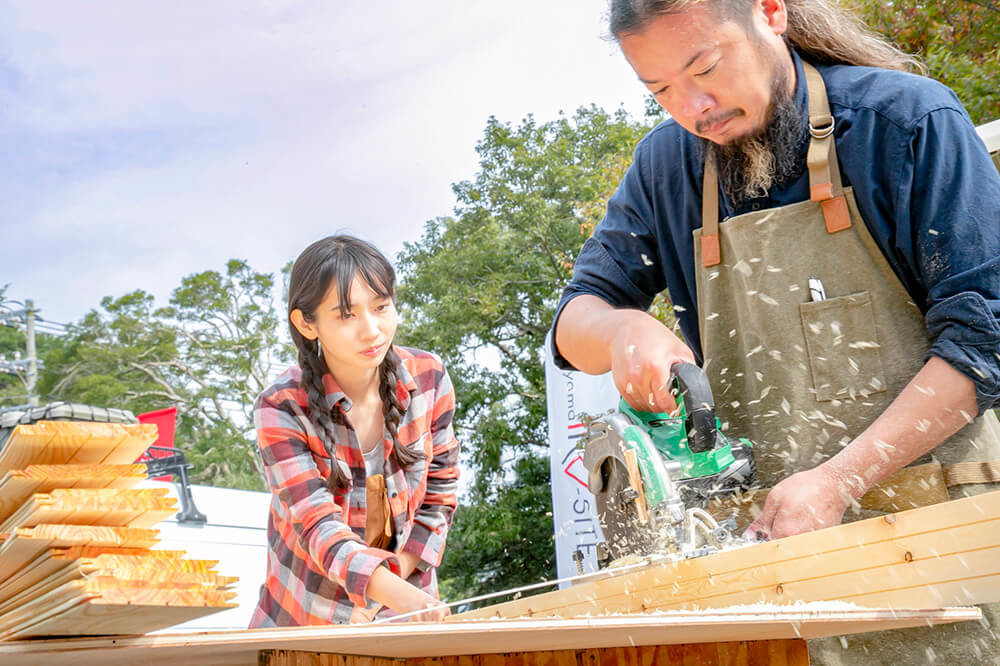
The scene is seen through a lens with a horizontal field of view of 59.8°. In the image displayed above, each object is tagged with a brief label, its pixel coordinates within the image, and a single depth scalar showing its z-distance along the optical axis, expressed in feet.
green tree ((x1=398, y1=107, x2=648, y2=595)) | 41.22
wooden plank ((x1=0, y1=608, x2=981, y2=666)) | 2.85
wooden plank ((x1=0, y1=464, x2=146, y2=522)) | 2.78
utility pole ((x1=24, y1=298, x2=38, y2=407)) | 64.54
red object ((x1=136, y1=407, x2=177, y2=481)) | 26.61
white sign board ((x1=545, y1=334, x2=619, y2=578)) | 22.67
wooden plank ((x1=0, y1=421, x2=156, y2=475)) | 2.82
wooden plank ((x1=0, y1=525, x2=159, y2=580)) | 2.64
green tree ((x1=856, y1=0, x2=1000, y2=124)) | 21.11
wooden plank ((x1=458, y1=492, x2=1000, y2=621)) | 3.56
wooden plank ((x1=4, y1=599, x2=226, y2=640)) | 2.59
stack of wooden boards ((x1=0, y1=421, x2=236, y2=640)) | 2.61
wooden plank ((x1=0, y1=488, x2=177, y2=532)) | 2.72
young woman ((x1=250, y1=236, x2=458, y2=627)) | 7.17
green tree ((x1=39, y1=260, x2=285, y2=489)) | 61.72
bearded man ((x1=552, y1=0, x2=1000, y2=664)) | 4.85
